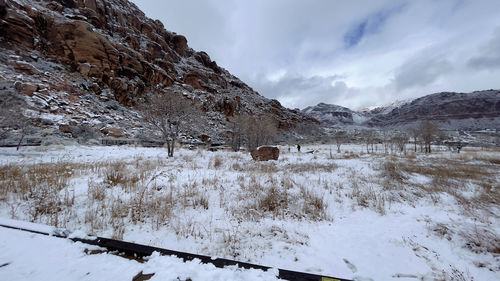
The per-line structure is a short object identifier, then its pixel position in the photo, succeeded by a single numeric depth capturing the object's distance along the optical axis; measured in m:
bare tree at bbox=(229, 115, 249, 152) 26.71
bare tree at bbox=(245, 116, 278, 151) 26.30
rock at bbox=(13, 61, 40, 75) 25.59
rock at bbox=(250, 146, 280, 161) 12.80
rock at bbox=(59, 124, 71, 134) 18.95
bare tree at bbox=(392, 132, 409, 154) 30.54
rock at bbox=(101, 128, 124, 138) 22.99
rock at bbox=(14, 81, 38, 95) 20.77
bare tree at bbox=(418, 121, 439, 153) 31.09
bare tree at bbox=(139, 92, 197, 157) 13.36
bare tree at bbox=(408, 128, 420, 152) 34.52
